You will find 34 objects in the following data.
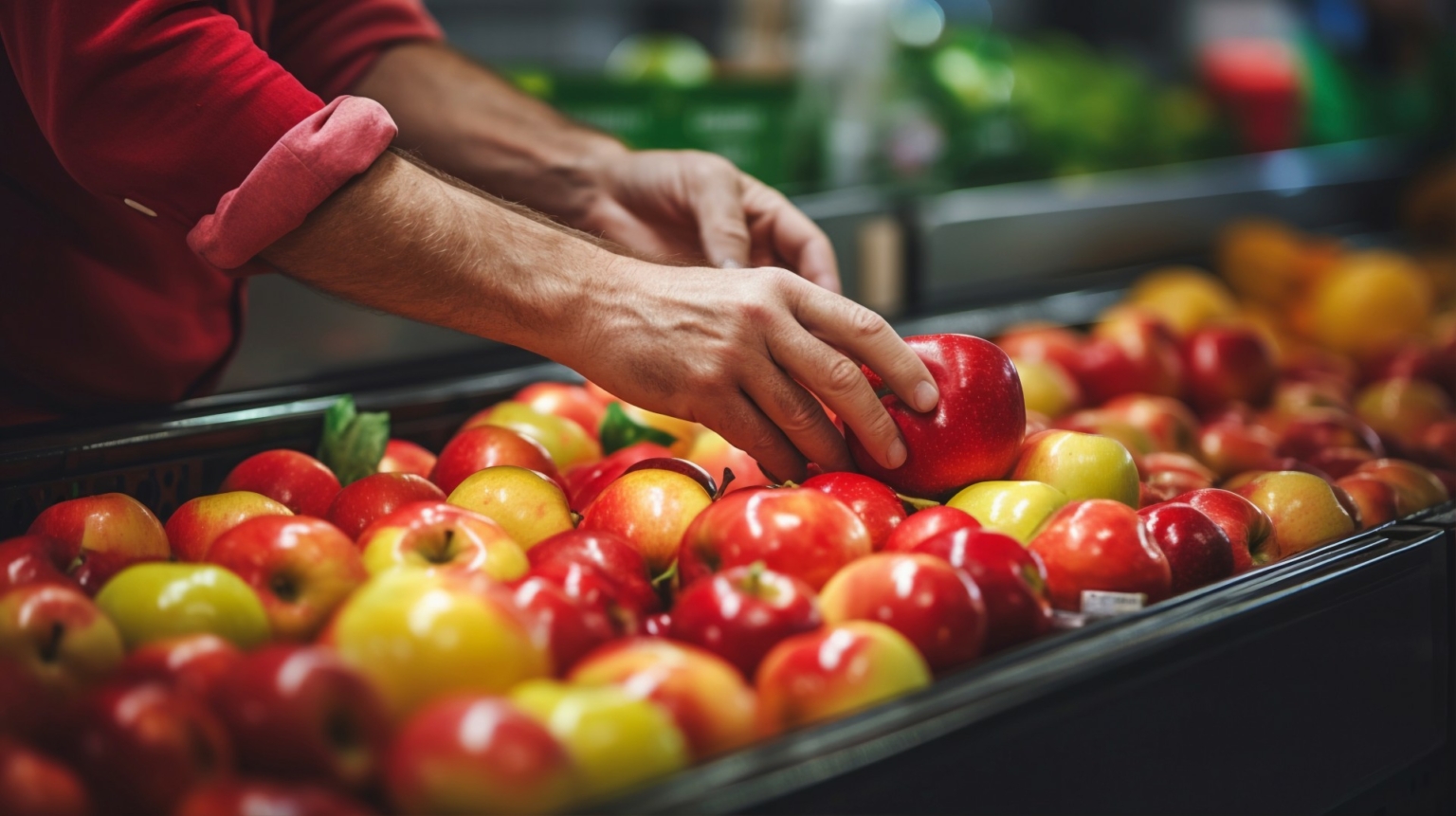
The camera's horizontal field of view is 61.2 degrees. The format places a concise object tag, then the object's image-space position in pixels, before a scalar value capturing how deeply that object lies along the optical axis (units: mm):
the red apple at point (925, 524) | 1179
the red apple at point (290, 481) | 1452
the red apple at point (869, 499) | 1265
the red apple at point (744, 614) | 960
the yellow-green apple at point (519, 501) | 1327
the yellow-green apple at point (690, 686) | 850
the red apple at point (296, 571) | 1034
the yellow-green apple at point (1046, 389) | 2168
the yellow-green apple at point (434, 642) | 838
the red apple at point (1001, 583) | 1059
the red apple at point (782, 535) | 1107
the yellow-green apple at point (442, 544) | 1100
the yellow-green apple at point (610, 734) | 778
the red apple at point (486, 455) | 1525
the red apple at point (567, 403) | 1863
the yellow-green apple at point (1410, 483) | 1697
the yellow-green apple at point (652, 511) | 1280
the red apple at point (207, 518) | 1286
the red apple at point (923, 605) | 992
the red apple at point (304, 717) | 766
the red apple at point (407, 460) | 1644
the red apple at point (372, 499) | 1325
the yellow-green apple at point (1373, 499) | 1614
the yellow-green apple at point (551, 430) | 1699
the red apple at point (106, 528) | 1220
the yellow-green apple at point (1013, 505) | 1261
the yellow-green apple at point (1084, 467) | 1377
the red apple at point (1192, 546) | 1231
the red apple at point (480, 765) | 729
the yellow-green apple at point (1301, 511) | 1472
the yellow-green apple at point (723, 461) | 1560
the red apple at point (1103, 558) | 1150
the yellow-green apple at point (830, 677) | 899
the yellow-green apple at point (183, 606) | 957
